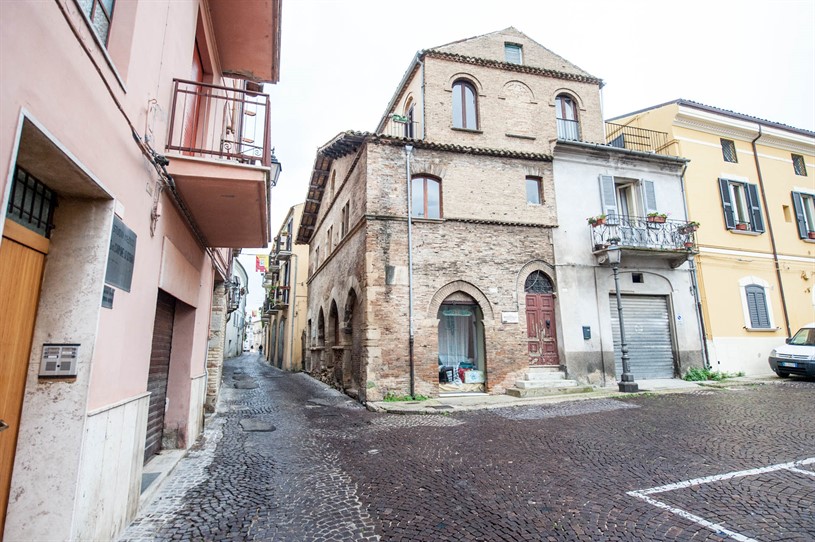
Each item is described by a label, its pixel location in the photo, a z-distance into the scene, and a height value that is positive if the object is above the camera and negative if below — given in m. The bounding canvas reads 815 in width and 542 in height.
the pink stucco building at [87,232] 2.29 +0.86
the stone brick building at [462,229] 11.25 +3.48
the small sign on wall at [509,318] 11.90 +0.80
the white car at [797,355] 12.70 -0.39
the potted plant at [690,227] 13.19 +3.75
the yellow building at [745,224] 14.38 +4.51
